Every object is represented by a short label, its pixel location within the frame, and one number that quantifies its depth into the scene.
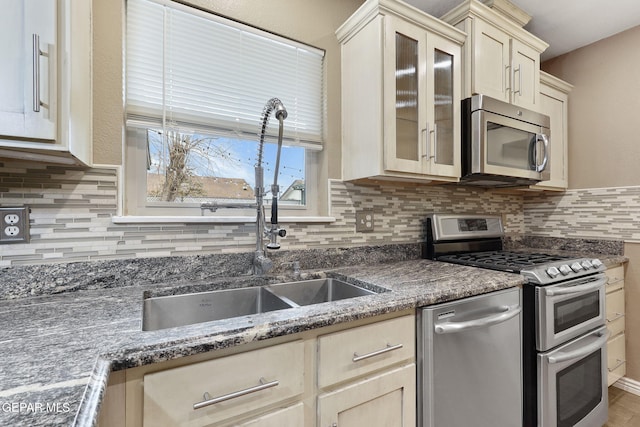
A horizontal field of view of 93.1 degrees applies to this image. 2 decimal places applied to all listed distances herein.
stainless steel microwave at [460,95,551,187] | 1.65
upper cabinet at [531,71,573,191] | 2.22
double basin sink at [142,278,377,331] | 1.11
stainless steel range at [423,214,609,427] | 1.36
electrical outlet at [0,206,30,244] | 0.99
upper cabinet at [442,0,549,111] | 1.67
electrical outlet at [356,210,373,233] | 1.71
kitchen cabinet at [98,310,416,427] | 0.67
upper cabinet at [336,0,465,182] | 1.44
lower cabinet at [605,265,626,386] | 1.93
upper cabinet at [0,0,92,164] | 0.74
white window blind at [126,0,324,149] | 1.27
